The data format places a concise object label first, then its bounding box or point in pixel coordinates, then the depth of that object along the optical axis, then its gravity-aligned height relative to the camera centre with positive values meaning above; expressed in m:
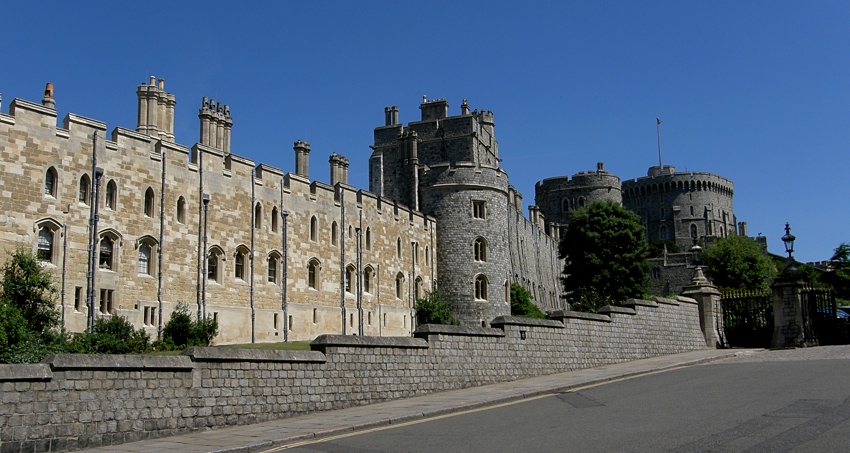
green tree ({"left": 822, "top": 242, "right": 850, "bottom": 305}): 58.19 +3.22
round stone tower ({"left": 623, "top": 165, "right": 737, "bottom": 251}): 126.44 +17.72
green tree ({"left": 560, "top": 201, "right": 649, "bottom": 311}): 54.28 +4.64
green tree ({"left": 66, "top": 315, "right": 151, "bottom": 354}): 26.89 +0.00
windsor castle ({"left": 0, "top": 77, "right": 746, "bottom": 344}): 29.48 +4.96
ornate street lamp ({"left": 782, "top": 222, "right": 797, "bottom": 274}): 28.23 +2.58
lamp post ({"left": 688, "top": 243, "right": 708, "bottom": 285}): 31.35 +1.86
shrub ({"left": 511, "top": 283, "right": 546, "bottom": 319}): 54.41 +1.53
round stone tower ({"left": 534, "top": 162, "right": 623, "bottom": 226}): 104.50 +16.78
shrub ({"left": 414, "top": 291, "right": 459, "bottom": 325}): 48.34 +1.11
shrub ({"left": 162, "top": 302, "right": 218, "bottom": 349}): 31.84 +0.23
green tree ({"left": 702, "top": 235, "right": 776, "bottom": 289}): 83.50 +5.65
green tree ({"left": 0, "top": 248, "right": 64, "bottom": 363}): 25.23 +1.17
